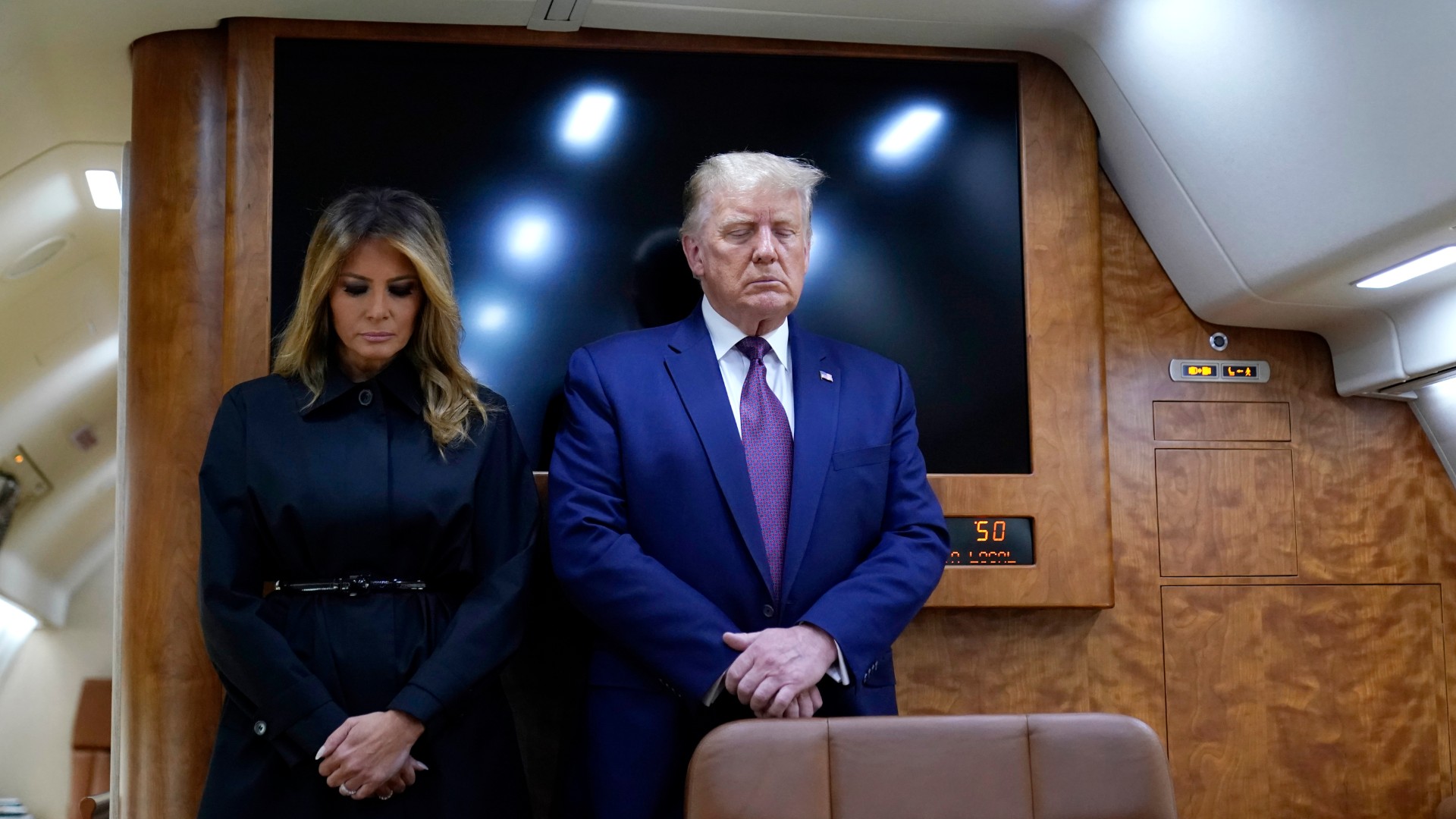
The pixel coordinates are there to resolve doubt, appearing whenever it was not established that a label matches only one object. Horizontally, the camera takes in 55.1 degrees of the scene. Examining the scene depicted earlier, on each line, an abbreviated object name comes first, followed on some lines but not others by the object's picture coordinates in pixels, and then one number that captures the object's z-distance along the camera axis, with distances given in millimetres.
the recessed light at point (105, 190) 5232
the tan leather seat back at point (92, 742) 11078
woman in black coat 2709
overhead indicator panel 3830
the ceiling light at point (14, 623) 11391
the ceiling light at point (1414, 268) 3205
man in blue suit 2773
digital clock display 3549
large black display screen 3498
